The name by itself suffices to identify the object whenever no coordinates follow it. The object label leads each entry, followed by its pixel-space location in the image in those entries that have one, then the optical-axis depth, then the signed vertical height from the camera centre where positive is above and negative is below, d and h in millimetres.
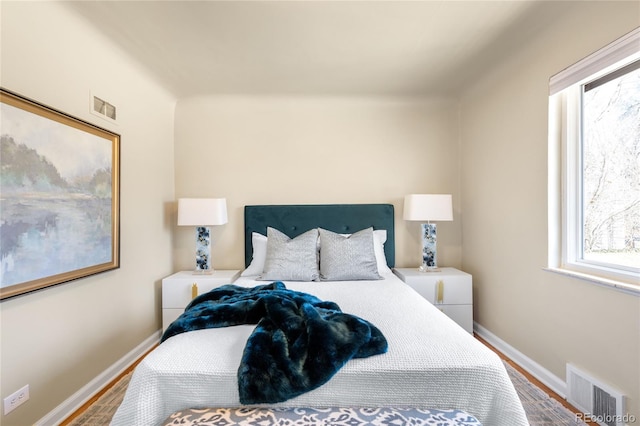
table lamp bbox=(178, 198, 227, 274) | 2895 +14
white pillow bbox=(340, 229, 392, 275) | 2936 -363
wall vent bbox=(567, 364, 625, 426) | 1592 -1065
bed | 1176 -678
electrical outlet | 1518 -979
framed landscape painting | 1519 +98
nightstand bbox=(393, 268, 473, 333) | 2814 -757
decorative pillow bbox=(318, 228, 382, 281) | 2625 -403
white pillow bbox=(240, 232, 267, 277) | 2893 -424
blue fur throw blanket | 1133 -559
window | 1667 +298
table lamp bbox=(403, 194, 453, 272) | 2938 +53
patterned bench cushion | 1083 -762
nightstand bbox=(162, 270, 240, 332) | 2811 -746
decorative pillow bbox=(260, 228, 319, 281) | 2623 -411
